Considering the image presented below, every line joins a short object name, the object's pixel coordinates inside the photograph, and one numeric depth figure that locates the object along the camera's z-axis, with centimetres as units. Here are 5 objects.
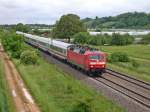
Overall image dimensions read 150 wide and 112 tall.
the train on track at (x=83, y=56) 3612
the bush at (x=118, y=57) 5200
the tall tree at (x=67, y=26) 10819
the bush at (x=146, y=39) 11948
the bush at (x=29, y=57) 4619
